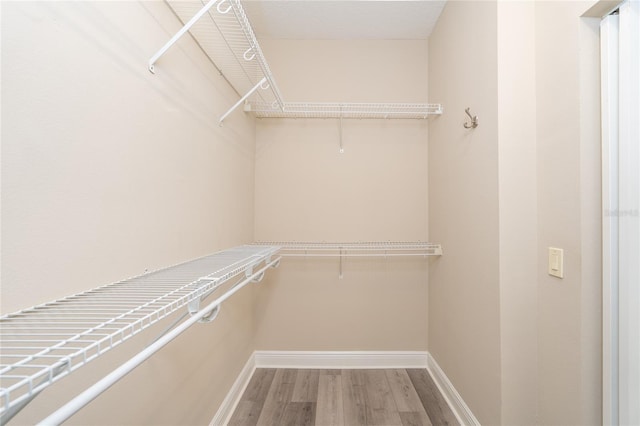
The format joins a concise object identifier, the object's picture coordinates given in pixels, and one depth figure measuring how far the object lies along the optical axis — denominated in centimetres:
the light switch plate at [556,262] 109
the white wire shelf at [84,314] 39
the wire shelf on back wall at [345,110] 204
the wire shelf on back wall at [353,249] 210
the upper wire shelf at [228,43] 106
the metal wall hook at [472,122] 145
